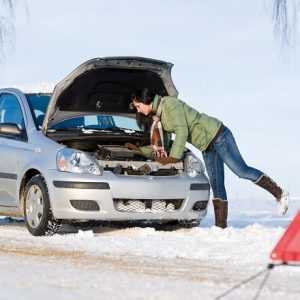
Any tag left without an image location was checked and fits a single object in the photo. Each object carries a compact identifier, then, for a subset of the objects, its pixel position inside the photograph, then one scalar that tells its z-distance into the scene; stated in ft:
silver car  57.82
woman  60.90
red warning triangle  28.63
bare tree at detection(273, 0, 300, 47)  71.77
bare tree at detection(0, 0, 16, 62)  87.07
